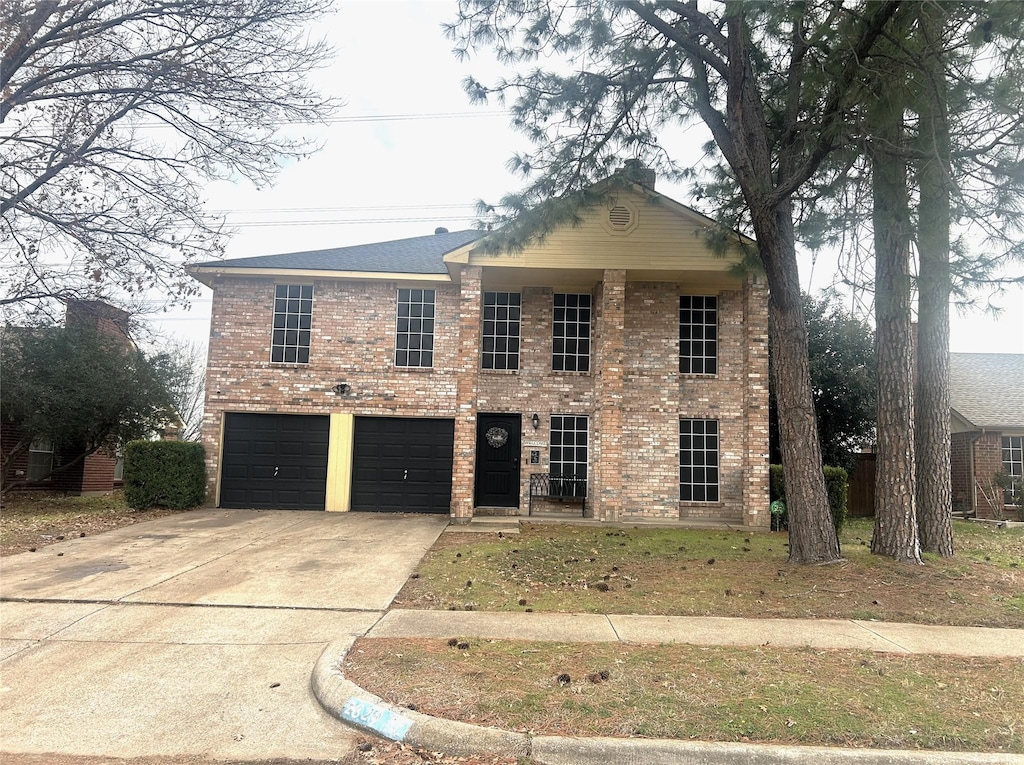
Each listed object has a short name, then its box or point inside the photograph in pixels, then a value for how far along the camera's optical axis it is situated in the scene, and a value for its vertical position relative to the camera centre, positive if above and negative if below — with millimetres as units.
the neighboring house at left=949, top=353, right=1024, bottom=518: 18016 +73
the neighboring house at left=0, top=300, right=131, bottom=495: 15602 -1051
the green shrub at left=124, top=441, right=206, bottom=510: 12617 -882
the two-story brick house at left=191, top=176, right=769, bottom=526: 13445 +1149
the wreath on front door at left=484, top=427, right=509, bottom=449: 13750 +19
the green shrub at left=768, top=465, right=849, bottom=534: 12305 -877
